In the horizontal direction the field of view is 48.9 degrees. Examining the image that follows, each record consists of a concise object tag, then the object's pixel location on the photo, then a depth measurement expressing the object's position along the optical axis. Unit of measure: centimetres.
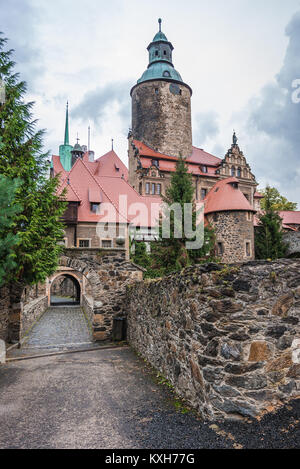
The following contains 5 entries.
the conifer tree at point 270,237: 2778
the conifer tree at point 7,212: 525
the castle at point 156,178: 2448
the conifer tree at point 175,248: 1969
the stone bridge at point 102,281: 1047
